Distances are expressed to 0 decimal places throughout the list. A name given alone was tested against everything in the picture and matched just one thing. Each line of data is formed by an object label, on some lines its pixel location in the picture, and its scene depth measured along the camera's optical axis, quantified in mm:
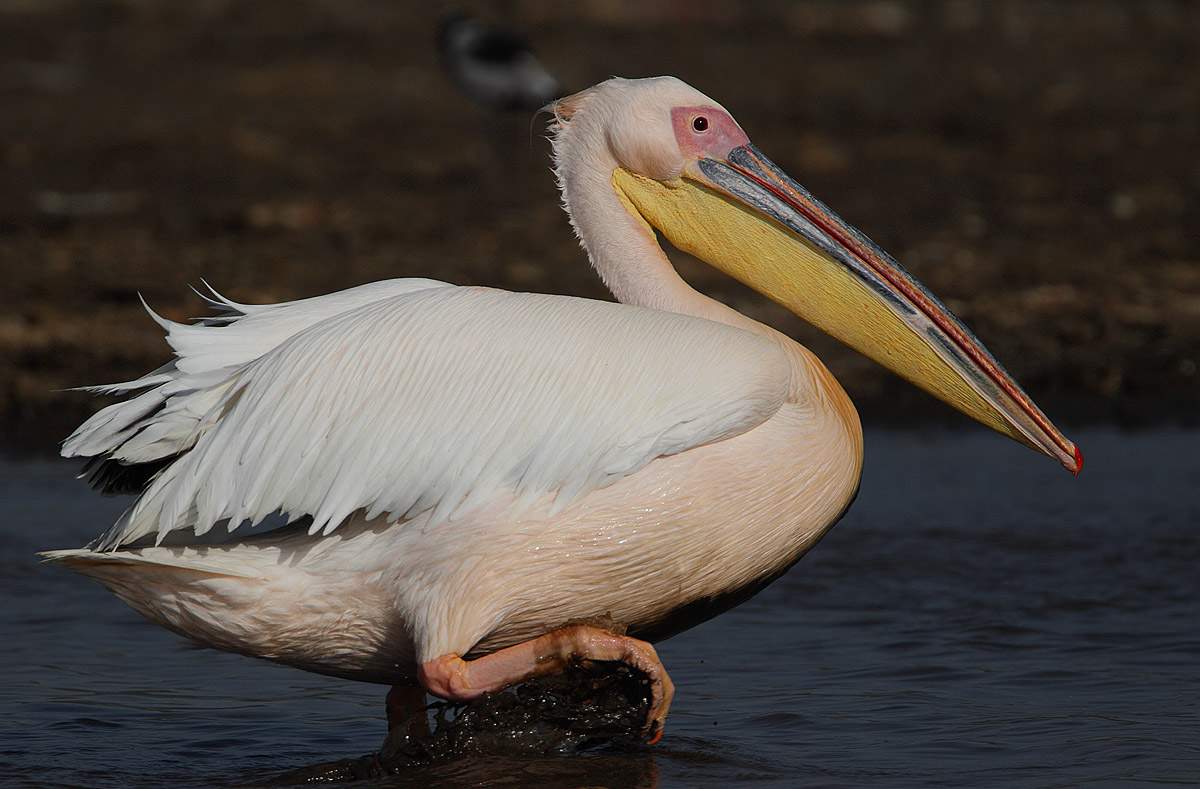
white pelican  7371
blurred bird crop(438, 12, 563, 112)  23953
